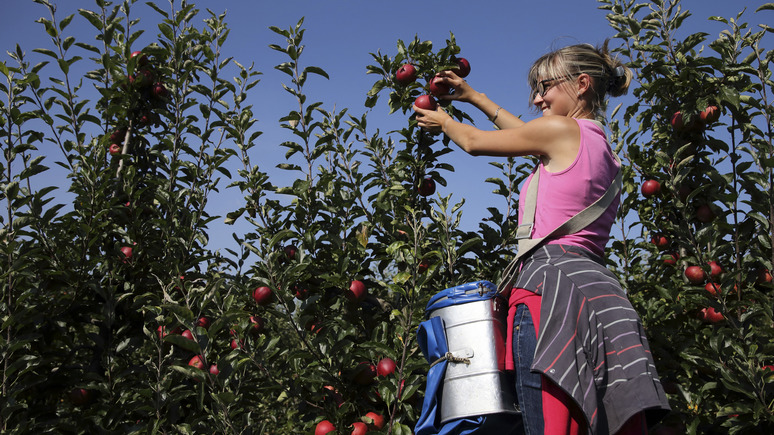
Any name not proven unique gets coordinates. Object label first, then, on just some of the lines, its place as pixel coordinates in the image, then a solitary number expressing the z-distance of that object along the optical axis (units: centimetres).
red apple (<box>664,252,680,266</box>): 309
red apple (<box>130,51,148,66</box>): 335
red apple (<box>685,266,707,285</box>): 286
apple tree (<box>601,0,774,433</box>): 259
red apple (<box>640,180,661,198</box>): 330
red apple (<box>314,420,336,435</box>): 229
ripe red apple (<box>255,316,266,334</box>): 274
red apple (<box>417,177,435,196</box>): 300
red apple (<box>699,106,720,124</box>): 298
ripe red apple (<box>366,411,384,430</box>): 235
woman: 140
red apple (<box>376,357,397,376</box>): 237
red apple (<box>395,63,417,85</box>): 287
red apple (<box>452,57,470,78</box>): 290
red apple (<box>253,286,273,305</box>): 270
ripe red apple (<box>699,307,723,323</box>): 276
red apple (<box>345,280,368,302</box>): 265
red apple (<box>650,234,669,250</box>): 327
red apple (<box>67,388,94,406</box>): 274
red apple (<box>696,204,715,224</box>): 298
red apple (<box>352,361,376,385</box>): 249
